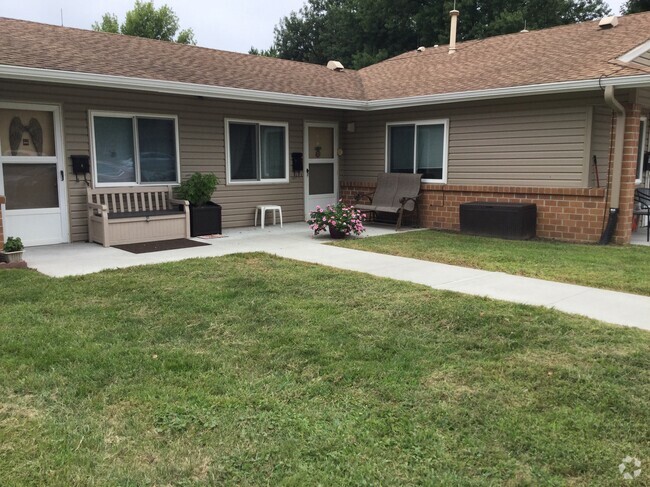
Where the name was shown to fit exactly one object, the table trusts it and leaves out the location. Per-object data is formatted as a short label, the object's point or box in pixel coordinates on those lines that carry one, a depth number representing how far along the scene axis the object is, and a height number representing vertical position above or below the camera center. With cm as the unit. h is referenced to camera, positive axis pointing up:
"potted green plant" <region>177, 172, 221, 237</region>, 879 -49
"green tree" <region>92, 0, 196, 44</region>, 3359 +909
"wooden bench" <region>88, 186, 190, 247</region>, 791 -65
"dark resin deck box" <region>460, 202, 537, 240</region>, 849 -75
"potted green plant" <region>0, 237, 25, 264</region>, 611 -90
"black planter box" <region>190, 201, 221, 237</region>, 884 -78
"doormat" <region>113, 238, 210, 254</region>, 747 -106
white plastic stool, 1011 -71
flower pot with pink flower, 862 -78
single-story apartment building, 775 +75
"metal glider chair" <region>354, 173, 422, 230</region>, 999 -45
